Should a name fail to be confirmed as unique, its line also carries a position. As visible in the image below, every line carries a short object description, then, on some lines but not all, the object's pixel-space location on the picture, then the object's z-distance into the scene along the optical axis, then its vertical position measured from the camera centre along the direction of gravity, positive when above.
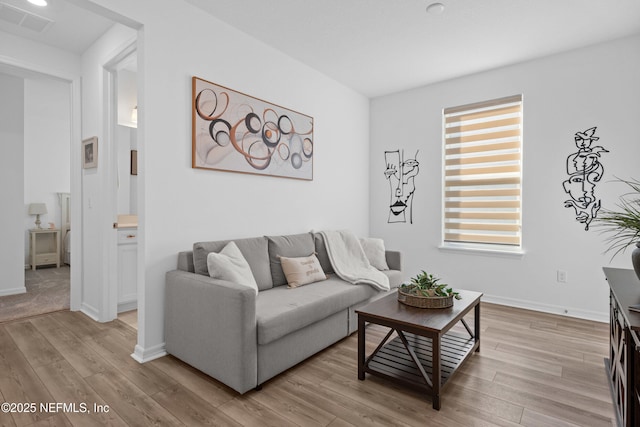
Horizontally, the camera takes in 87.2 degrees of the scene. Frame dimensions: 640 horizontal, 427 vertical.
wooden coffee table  1.87 -0.97
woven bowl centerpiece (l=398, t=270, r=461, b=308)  2.18 -0.58
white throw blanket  3.11 -0.55
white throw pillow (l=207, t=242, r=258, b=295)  2.28 -0.42
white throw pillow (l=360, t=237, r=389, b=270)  3.61 -0.49
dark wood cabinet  1.40 -0.68
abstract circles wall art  2.72 +0.67
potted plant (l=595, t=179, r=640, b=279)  3.10 -0.15
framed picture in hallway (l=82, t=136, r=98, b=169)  3.19 +0.52
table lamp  5.75 -0.07
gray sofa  1.94 -0.72
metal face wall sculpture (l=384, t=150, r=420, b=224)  4.48 +0.34
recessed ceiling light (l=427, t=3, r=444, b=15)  2.59 +1.57
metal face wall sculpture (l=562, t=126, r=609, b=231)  3.26 +0.32
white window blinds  3.75 +0.40
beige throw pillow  2.89 -0.56
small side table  5.46 -0.69
